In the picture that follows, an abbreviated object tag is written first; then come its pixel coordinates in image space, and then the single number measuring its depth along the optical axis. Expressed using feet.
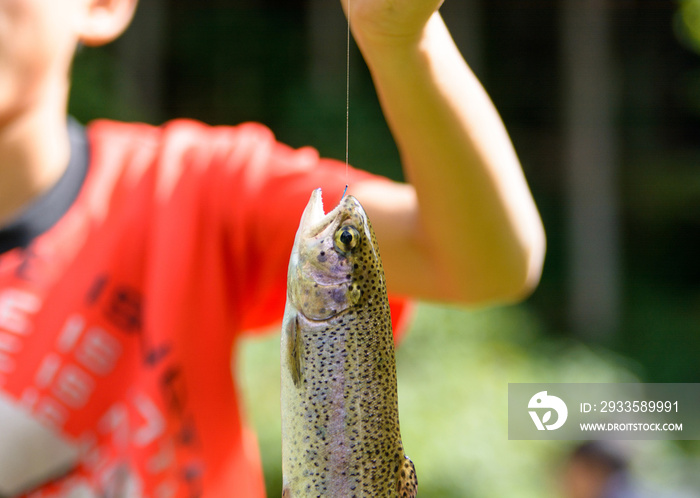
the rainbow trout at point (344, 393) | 3.01
